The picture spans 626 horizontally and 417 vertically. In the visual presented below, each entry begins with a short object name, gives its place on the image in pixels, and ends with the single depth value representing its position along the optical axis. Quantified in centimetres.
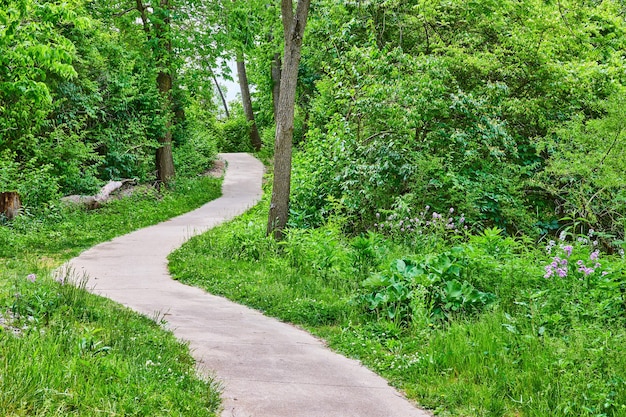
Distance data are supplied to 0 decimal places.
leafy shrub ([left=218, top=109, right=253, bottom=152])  3844
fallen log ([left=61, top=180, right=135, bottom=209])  1631
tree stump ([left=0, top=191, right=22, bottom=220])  1360
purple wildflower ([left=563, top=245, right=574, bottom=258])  674
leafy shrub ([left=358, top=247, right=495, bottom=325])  702
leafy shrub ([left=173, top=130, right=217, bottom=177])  2431
